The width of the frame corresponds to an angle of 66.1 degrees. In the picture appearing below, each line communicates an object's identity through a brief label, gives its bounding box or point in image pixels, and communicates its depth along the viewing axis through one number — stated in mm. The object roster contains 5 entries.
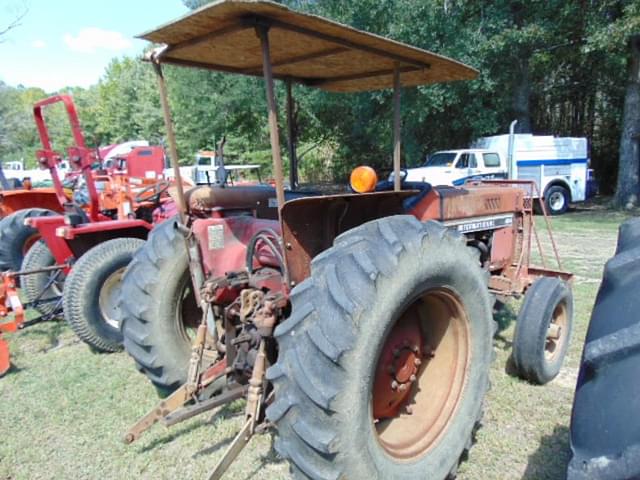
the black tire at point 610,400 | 1043
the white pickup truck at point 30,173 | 24406
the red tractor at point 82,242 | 4516
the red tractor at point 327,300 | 1845
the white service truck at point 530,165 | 13375
